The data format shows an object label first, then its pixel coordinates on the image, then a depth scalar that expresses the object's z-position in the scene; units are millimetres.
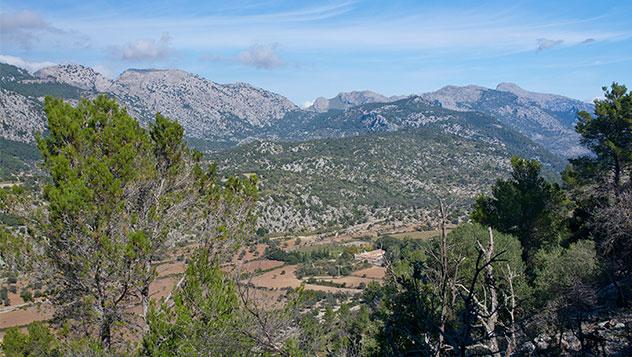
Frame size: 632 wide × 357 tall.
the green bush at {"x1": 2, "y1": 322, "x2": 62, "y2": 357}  11164
